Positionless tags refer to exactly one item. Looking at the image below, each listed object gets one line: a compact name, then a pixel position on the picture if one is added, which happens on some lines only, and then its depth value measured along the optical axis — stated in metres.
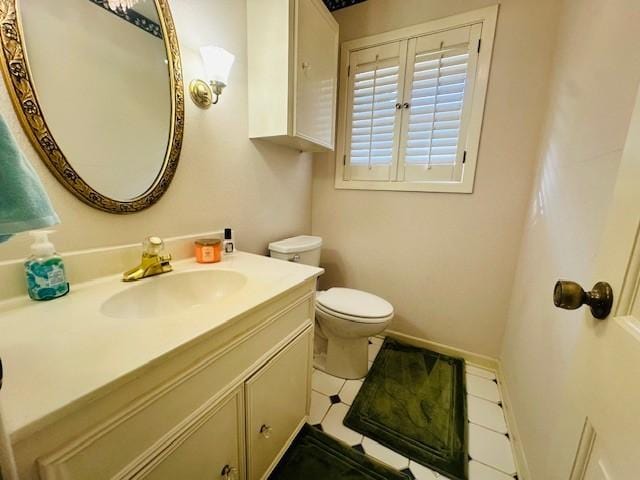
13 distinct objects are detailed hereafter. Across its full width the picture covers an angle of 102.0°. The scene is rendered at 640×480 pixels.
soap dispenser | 0.65
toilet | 1.32
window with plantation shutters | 1.42
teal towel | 0.30
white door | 0.34
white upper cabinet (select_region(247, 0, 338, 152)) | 1.15
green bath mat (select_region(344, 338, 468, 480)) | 1.08
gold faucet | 0.85
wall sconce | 0.99
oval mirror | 0.65
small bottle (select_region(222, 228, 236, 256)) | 1.17
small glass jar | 1.03
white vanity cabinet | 0.39
